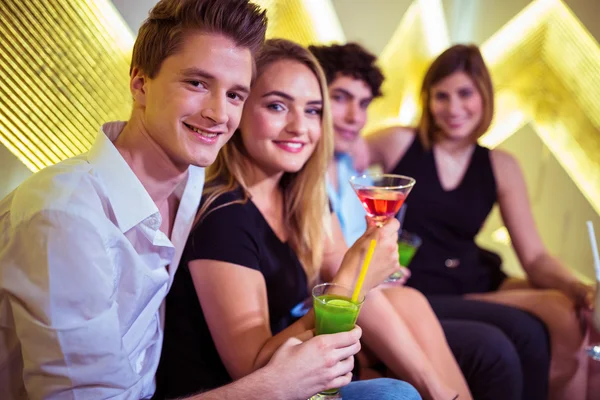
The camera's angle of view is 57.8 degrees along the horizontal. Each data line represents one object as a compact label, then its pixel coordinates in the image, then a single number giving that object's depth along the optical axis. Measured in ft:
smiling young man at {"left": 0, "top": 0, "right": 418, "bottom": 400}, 3.46
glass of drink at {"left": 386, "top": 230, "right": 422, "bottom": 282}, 7.11
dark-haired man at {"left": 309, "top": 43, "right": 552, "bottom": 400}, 6.25
